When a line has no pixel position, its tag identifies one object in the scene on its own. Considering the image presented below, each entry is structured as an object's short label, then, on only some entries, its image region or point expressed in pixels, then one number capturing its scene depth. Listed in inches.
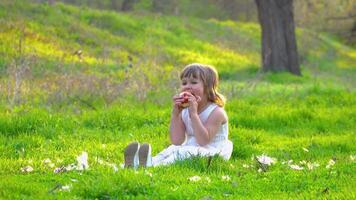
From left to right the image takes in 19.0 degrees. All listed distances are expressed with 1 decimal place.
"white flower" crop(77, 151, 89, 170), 405.5
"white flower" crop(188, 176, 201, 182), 396.8
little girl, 467.0
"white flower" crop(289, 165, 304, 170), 453.8
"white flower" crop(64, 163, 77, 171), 406.0
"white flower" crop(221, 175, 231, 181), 406.8
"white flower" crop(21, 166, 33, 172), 410.1
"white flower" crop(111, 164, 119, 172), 395.8
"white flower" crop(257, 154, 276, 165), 467.4
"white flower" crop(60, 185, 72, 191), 357.5
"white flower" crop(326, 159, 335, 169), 455.4
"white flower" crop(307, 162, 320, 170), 456.7
